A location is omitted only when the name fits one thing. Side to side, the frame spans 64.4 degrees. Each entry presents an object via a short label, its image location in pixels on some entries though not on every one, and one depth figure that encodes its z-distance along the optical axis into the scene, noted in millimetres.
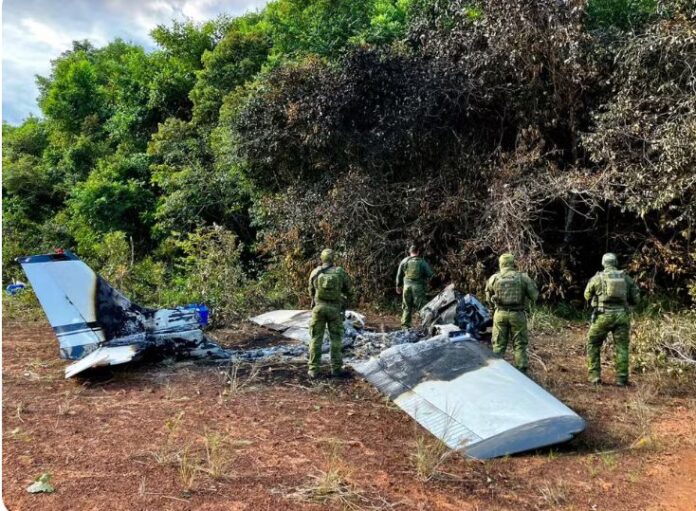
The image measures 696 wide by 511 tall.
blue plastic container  7453
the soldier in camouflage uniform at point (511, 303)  6703
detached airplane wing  4594
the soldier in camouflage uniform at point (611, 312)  6422
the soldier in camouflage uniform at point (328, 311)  6816
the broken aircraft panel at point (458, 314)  8359
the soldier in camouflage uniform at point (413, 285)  9406
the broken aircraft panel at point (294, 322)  8906
